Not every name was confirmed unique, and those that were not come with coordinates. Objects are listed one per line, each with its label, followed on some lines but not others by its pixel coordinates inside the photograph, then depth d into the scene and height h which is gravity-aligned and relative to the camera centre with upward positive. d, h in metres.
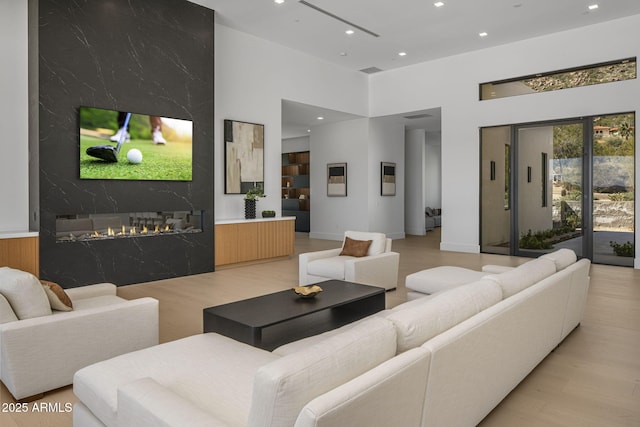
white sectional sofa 1.32 -0.66
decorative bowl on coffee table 3.58 -0.66
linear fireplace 5.55 -0.21
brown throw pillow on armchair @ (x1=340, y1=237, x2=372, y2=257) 5.65 -0.48
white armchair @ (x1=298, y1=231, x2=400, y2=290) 5.05 -0.66
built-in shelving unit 13.48 +0.70
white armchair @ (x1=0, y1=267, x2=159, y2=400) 2.55 -0.77
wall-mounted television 5.57 +0.87
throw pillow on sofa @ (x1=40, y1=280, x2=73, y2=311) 2.93 -0.58
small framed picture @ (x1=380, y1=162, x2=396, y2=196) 11.20 +0.81
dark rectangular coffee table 2.99 -0.74
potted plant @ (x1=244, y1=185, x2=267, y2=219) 7.68 +0.14
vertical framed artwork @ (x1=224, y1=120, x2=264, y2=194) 7.54 +0.95
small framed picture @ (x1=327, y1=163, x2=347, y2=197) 11.21 +0.78
